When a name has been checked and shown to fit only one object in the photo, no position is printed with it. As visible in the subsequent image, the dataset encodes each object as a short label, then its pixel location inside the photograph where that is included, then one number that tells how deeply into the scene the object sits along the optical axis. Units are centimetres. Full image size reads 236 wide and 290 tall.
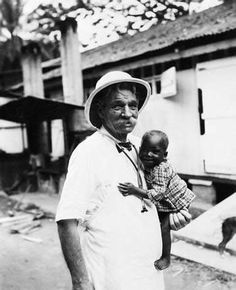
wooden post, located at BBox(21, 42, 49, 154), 1093
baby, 197
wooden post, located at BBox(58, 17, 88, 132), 949
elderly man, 164
